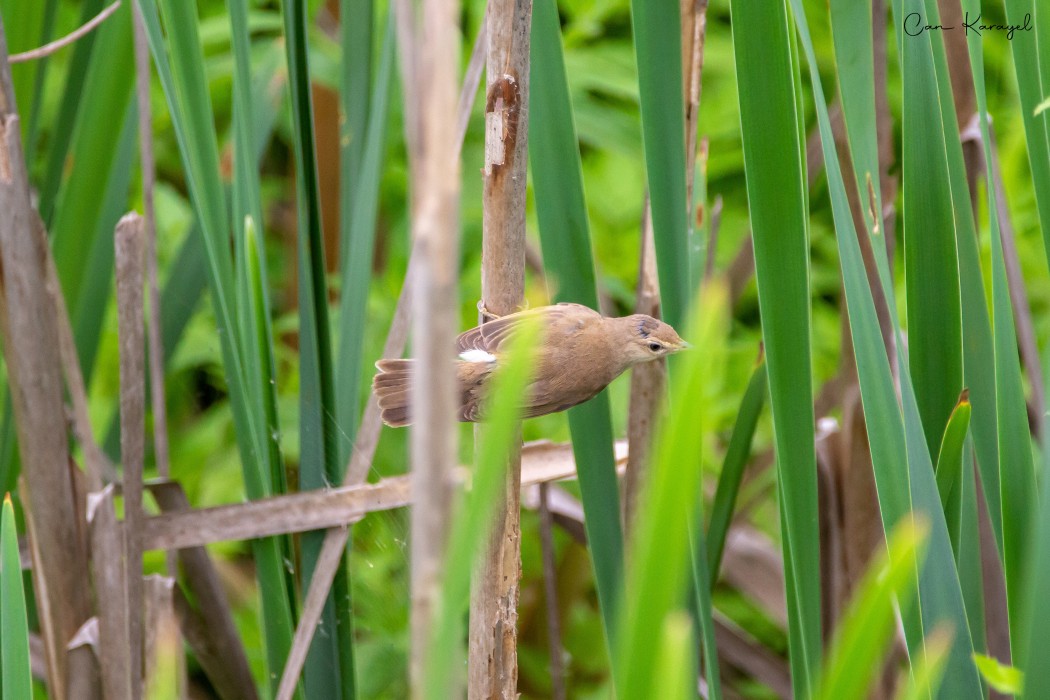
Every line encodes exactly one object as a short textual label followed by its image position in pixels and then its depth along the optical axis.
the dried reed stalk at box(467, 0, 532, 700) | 6.43
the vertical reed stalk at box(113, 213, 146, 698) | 6.54
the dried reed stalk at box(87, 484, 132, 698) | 6.54
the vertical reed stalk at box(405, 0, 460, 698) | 6.02
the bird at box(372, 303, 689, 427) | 6.54
